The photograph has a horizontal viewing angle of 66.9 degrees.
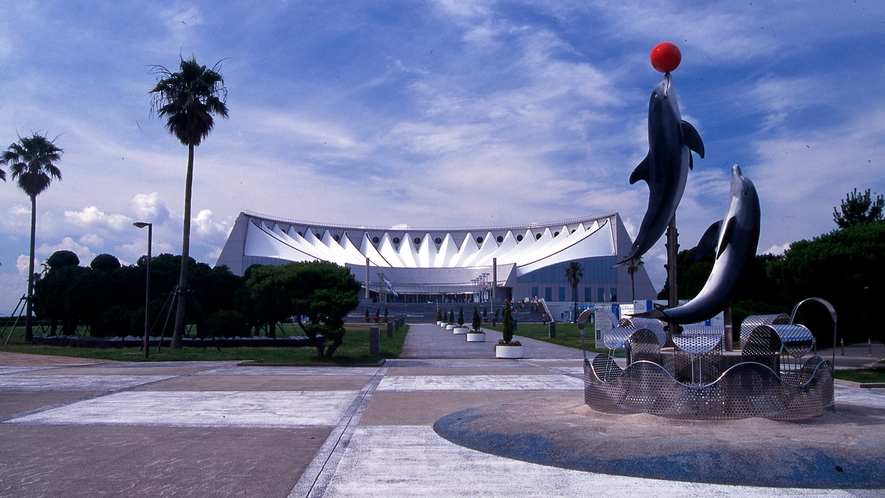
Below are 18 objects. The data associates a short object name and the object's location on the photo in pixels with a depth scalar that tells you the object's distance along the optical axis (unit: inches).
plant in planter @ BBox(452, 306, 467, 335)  1337.4
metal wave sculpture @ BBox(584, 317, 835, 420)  275.4
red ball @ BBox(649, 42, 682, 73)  341.7
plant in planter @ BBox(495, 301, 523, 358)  767.7
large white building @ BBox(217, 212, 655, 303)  2987.2
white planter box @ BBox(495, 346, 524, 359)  767.7
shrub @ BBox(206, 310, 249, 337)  935.7
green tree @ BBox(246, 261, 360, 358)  653.9
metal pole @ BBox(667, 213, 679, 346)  401.5
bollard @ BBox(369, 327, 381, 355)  743.1
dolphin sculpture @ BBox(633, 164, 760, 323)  327.0
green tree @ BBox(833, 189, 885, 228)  1203.9
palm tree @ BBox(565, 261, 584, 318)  2602.4
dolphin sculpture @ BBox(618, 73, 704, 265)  338.6
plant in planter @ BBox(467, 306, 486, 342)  1131.3
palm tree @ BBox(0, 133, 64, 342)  1152.8
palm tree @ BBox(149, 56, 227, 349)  837.2
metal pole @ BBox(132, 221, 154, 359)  722.5
